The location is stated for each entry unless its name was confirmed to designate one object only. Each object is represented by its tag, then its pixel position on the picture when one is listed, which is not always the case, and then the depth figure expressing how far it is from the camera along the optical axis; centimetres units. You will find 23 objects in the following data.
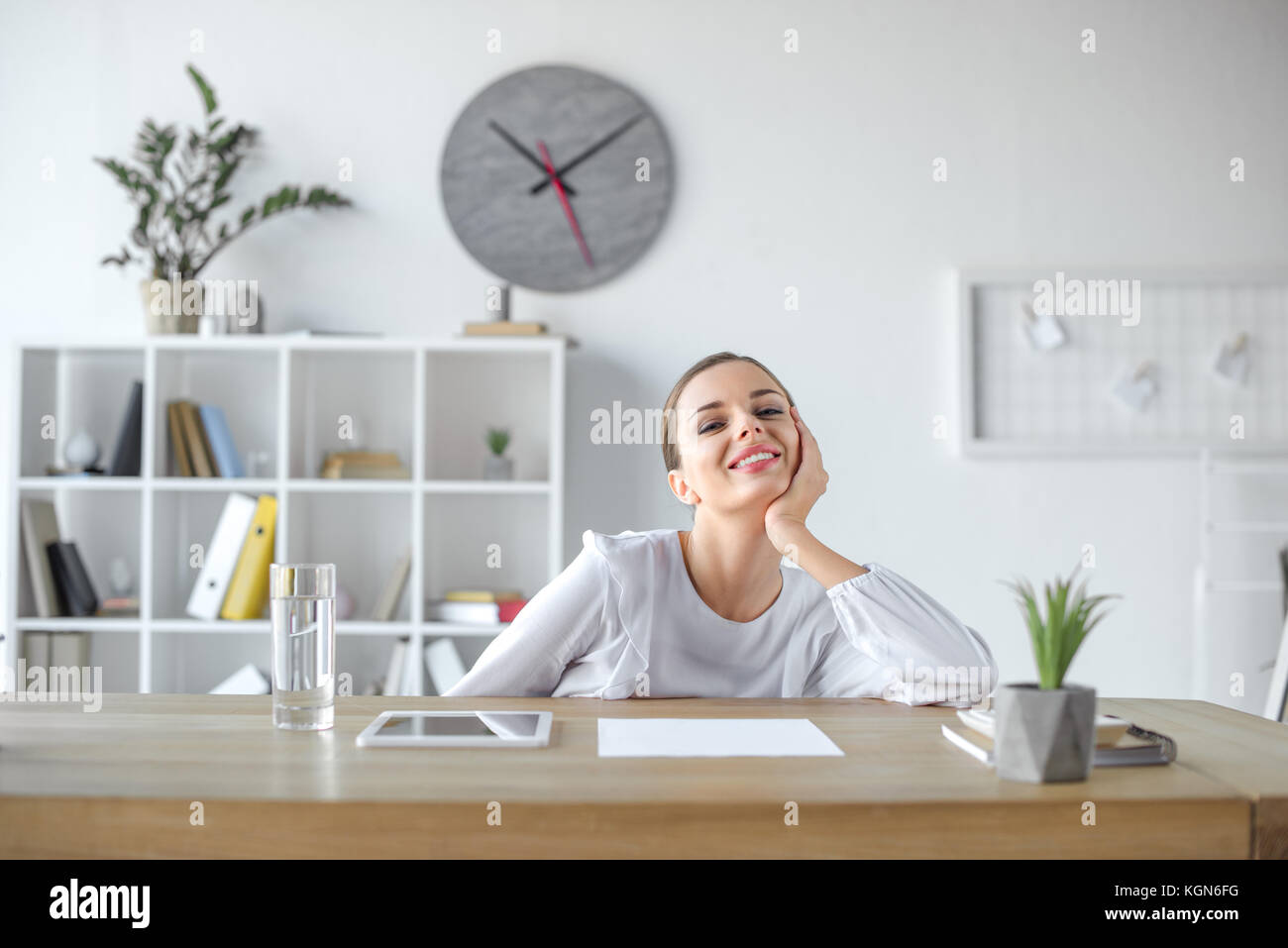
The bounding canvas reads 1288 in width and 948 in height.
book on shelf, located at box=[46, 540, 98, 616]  297
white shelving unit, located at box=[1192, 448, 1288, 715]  321
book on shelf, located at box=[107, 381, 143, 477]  298
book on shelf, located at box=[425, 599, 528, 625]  294
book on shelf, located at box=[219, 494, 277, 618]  294
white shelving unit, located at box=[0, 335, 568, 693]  315
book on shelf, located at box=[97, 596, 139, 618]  301
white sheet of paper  100
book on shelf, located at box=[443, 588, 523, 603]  297
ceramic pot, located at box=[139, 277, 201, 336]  300
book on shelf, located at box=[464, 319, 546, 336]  295
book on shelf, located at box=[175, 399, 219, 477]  298
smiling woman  142
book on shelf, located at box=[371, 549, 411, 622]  293
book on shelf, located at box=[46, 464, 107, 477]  301
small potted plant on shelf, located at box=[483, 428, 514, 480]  304
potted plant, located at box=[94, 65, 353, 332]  306
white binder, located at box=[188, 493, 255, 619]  293
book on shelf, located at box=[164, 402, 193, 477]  299
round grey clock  322
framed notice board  324
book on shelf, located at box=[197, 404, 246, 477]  300
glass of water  109
